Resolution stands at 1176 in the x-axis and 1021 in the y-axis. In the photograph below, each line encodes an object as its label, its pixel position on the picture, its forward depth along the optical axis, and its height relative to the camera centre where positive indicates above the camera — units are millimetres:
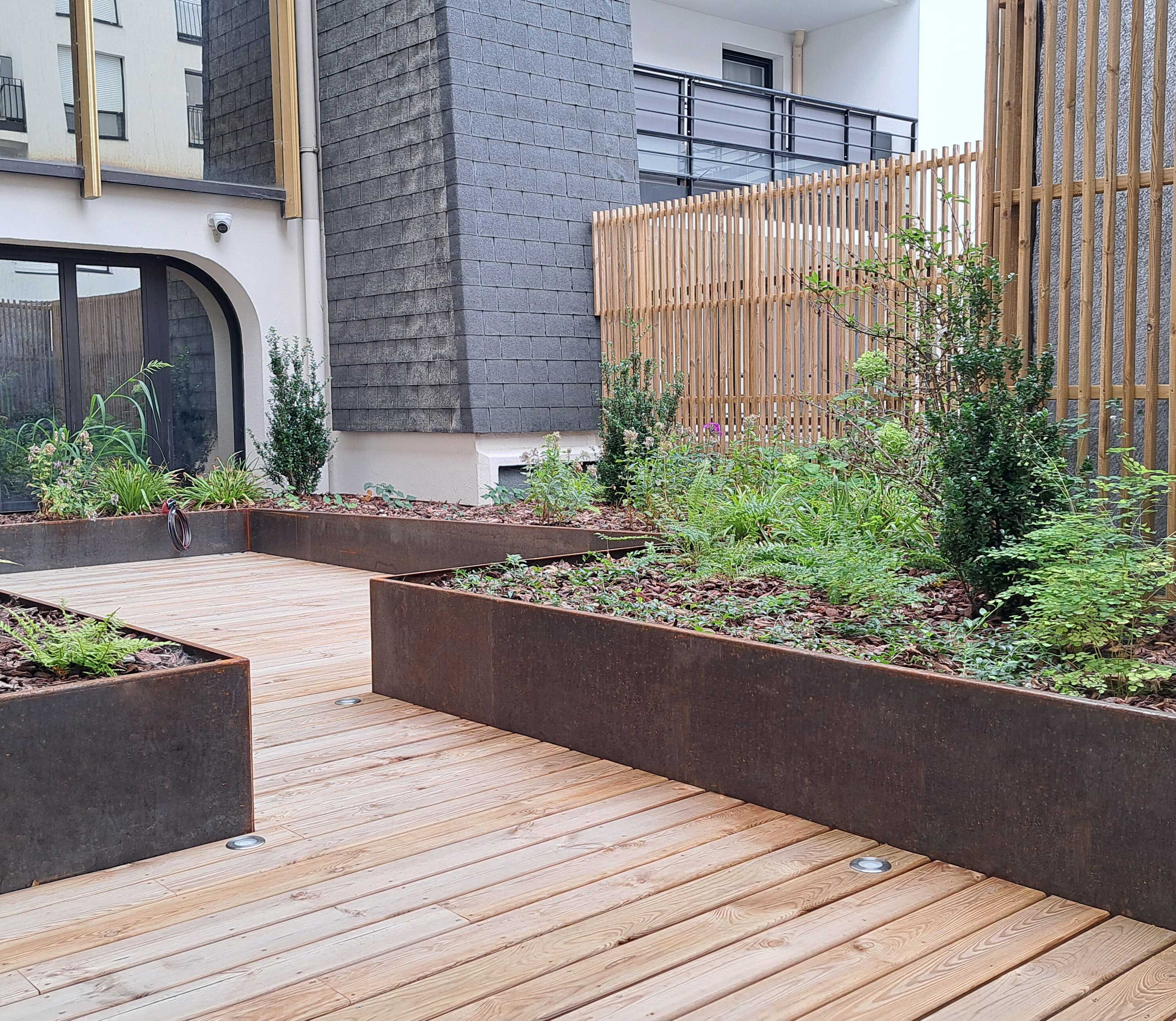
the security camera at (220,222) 9227 +1575
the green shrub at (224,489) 8539 -519
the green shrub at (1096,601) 2635 -461
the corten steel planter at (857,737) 2320 -794
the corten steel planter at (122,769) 2527 -802
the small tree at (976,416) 3396 -13
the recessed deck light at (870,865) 2584 -1014
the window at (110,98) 8727 +2441
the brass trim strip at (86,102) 8484 +2351
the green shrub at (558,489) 6867 -438
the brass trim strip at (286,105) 9539 +2598
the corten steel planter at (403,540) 6453 -765
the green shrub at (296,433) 8922 -111
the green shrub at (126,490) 8039 -484
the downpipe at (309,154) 9703 +2235
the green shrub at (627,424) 7023 -57
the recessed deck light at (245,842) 2787 -1025
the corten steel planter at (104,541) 7426 -803
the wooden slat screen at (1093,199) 3670 +706
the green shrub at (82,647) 2818 -557
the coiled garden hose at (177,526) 7848 -719
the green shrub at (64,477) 7738 -381
